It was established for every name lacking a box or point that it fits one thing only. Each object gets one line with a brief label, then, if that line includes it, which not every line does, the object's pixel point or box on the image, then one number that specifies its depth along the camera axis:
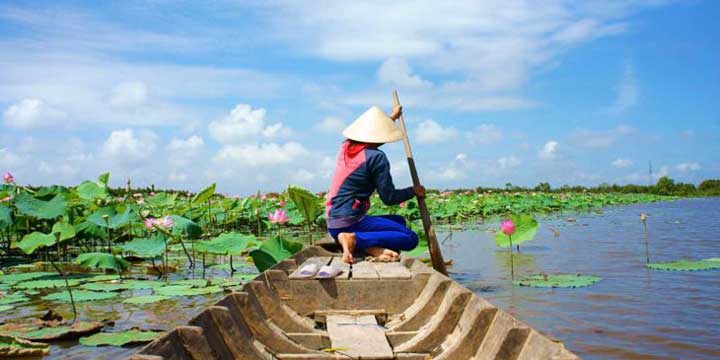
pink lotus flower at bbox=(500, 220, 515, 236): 6.02
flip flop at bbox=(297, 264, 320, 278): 3.53
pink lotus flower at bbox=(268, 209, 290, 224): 5.65
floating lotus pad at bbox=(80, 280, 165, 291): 4.89
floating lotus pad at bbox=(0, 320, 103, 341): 3.31
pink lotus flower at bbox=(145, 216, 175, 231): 5.39
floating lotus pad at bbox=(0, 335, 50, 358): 2.98
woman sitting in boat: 4.26
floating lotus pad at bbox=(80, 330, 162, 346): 3.24
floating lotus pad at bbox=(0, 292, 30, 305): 4.45
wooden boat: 2.08
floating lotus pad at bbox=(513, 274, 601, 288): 5.08
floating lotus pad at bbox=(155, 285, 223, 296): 4.61
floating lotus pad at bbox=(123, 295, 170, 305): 4.37
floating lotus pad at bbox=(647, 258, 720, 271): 5.59
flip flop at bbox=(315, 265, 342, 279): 3.53
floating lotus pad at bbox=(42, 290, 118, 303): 4.42
